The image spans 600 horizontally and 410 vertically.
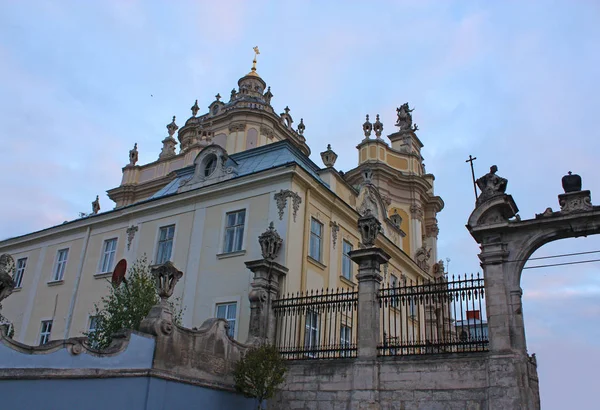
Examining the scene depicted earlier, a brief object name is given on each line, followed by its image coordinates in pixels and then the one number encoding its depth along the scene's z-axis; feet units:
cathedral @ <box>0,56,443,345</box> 63.93
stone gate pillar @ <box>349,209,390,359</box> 45.39
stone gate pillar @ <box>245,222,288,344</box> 52.95
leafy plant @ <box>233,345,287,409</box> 45.70
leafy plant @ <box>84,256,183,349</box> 55.26
